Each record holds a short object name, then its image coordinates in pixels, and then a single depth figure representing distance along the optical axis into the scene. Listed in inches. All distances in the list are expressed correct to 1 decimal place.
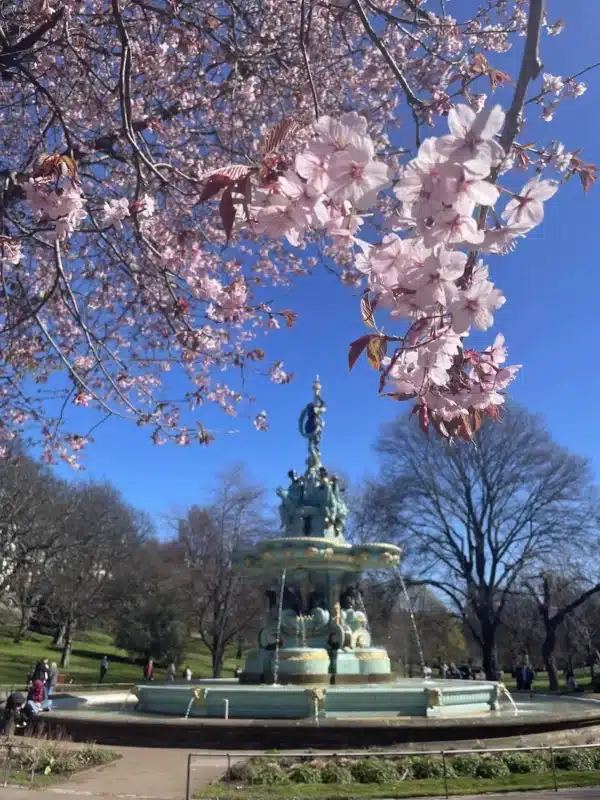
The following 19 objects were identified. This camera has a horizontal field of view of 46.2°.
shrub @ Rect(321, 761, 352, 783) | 324.5
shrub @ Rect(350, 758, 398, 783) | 328.8
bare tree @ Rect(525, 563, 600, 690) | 1061.8
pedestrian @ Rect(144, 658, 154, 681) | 1094.9
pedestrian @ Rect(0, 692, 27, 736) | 451.8
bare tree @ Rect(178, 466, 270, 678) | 1309.1
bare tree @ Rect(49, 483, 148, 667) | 1541.6
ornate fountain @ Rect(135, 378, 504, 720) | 468.1
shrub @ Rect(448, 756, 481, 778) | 341.1
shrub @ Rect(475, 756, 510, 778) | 339.9
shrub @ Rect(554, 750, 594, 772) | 355.6
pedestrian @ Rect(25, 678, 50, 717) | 493.9
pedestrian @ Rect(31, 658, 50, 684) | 587.2
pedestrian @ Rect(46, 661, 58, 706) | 625.3
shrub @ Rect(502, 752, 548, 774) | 349.7
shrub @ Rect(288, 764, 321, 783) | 324.5
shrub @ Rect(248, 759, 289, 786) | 317.5
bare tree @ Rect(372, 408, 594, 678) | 1034.1
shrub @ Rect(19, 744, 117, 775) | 342.0
